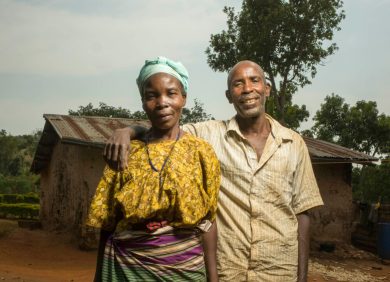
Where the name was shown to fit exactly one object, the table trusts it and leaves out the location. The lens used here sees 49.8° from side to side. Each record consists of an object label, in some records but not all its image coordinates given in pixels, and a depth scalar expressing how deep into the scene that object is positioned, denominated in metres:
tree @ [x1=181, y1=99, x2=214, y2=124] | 43.62
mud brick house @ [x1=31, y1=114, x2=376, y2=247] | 10.08
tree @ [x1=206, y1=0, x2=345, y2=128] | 18.27
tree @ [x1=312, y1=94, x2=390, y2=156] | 21.33
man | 2.10
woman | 1.64
